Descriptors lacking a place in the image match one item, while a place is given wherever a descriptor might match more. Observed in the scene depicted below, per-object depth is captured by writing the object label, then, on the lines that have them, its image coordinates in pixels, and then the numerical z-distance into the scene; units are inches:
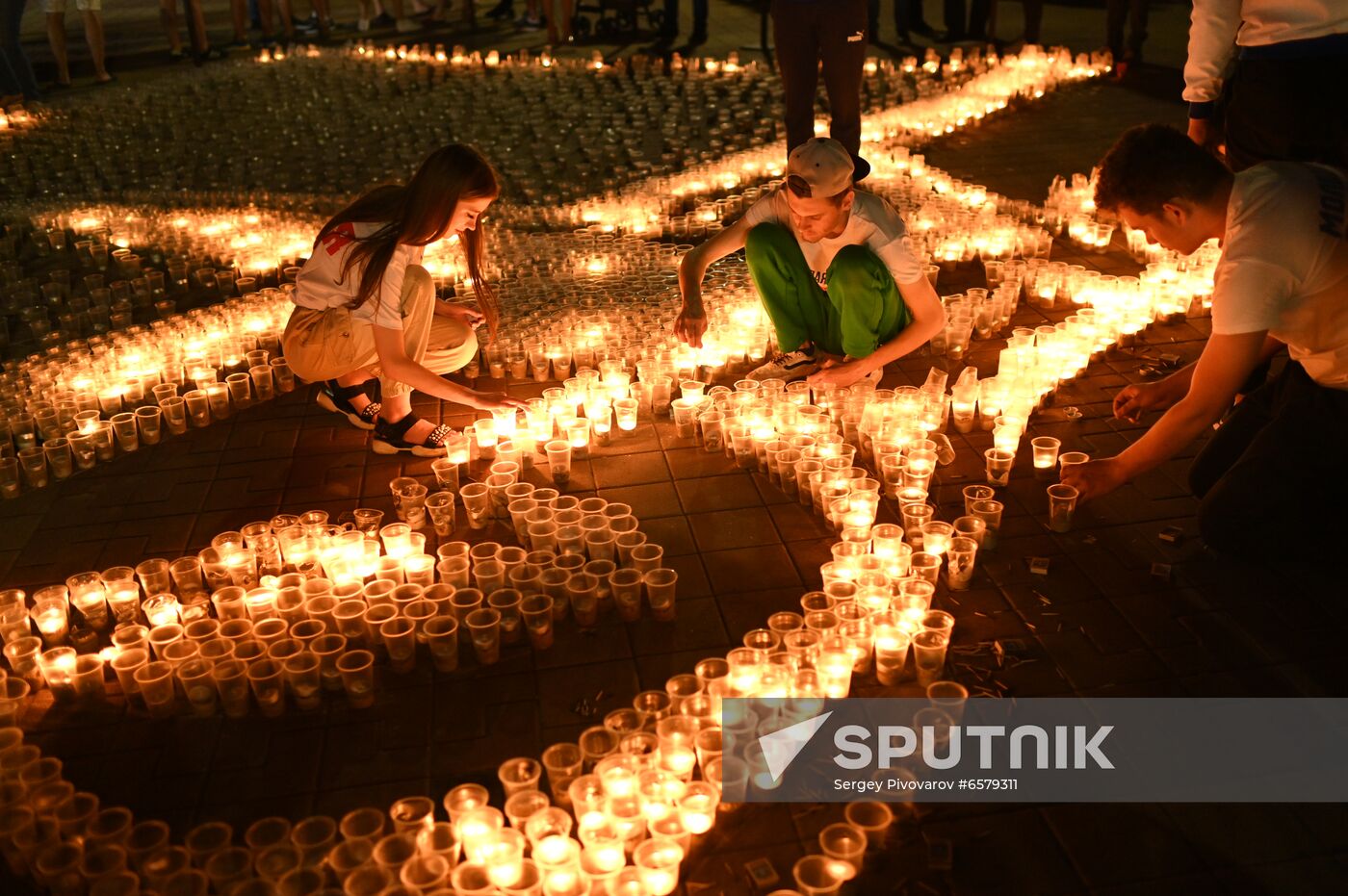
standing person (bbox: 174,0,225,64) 534.9
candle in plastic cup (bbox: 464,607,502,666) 146.5
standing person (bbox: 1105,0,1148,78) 466.9
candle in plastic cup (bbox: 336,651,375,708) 141.1
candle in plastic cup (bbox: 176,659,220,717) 141.2
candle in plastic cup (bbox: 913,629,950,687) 137.9
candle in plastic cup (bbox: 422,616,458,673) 145.6
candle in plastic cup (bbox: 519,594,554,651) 149.6
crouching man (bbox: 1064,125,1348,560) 140.3
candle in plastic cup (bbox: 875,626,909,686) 139.0
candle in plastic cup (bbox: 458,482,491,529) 178.4
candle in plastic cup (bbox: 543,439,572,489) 190.7
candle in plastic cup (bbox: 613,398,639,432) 205.8
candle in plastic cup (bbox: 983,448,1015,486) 181.2
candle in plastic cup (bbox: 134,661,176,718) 140.8
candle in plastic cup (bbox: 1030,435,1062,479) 185.5
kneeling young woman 175.8
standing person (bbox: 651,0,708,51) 538.0
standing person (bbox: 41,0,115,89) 505.0
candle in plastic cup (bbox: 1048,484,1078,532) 167.0
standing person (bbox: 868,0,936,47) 520.7
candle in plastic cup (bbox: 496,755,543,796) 119.8
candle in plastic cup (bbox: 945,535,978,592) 157.5
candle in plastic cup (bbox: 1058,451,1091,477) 180.1
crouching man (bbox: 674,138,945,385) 178.4
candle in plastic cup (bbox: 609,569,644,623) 154.6
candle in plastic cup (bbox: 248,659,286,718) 141.2
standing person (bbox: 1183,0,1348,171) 182.5
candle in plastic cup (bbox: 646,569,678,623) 152.3
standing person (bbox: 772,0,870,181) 279.3
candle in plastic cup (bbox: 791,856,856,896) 111.3
